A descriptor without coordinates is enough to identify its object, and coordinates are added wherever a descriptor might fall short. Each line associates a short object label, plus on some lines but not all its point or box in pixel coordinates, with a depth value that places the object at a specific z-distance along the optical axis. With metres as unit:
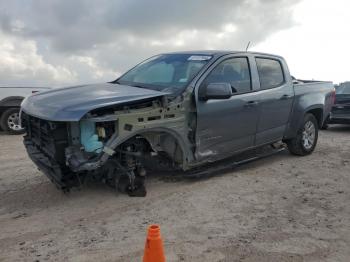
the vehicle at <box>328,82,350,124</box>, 11.27
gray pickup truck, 4.57
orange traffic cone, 3.08
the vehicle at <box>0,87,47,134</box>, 10.47
